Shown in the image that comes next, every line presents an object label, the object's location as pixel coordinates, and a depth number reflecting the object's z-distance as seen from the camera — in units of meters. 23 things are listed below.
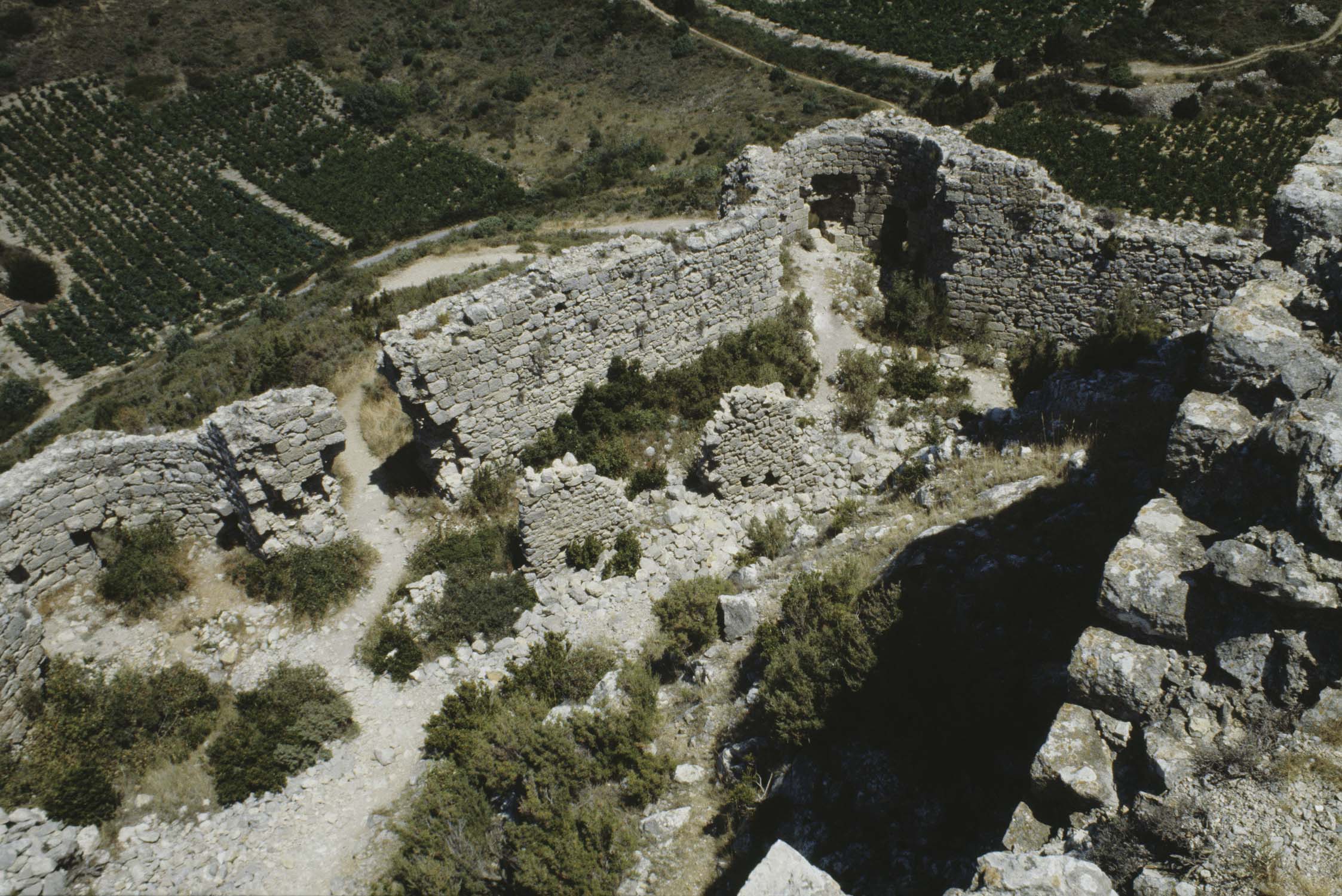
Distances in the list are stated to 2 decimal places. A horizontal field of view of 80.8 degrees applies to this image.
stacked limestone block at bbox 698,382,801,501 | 12.30
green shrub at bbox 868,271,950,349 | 16.36
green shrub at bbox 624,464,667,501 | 13.48
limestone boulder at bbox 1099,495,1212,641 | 4.96
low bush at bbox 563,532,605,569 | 12.55
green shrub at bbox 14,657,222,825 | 9.82
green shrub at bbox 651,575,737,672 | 10.05
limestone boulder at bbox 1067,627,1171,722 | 4.92
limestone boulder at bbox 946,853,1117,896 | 4.29
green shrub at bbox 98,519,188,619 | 12.70
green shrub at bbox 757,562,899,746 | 7.69
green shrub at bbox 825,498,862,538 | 11.46
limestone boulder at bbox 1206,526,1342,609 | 4.43
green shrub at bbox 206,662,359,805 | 10.14
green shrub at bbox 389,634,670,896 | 7.82
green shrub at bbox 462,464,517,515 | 13.80
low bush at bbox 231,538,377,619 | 12.63
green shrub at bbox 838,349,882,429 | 14.32
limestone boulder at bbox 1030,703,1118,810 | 4.78
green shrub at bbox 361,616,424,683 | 11.51
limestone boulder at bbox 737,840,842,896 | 5.54
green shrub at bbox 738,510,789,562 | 11.94
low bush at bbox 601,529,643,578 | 12.30
